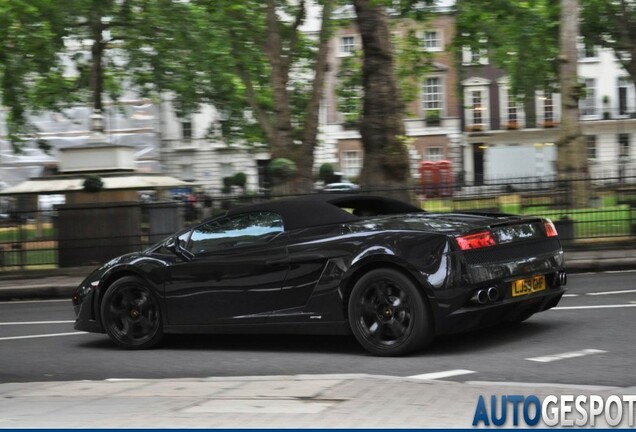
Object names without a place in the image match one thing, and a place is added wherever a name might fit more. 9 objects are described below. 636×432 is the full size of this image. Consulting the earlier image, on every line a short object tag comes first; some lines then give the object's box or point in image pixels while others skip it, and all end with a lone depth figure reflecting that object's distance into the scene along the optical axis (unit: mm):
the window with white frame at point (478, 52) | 28891
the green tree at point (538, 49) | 22188
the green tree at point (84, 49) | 29312
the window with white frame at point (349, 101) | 36500
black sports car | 7898
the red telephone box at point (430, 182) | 18297
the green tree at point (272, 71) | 26422
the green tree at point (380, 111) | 18344
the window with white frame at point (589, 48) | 37850
